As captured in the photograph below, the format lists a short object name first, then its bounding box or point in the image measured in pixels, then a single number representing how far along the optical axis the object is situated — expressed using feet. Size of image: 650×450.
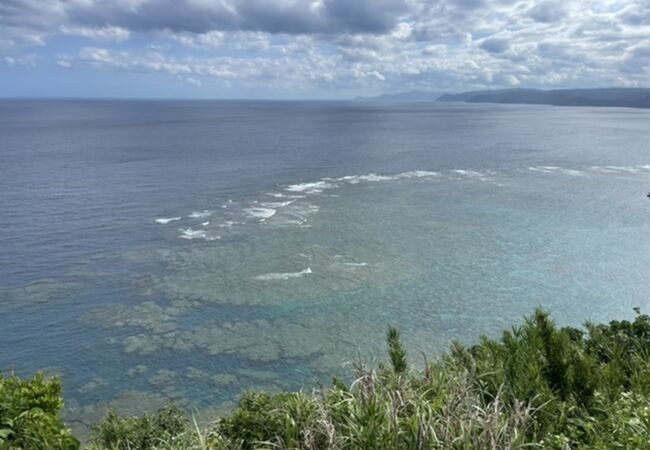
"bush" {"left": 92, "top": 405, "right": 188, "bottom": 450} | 78.23
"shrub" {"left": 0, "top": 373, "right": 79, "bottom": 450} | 56.59
